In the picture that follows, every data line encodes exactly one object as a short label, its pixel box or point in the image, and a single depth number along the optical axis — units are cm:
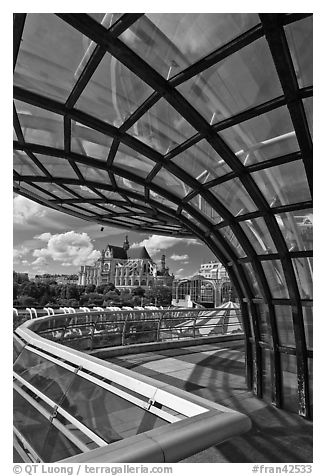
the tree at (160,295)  12230
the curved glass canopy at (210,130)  497
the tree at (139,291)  12912
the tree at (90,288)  10976
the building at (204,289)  10619
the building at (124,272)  15262
